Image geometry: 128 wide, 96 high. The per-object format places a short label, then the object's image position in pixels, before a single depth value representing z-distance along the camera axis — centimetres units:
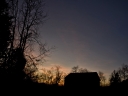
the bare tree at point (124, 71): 8812
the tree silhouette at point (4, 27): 2030
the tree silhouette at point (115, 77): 8225
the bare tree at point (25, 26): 2066
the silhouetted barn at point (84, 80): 4881
